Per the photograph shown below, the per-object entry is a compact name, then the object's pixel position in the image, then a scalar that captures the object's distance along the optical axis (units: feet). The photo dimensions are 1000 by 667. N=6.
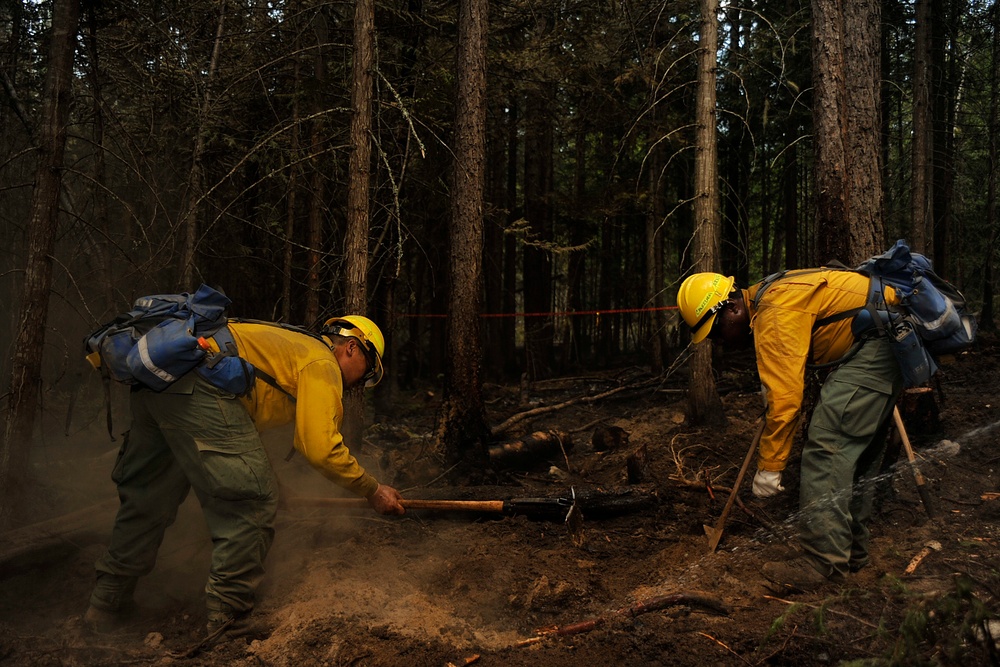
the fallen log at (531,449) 24.79
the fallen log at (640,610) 12.13
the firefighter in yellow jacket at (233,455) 12.89
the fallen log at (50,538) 15.55
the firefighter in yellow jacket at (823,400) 13.00
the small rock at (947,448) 20.43
